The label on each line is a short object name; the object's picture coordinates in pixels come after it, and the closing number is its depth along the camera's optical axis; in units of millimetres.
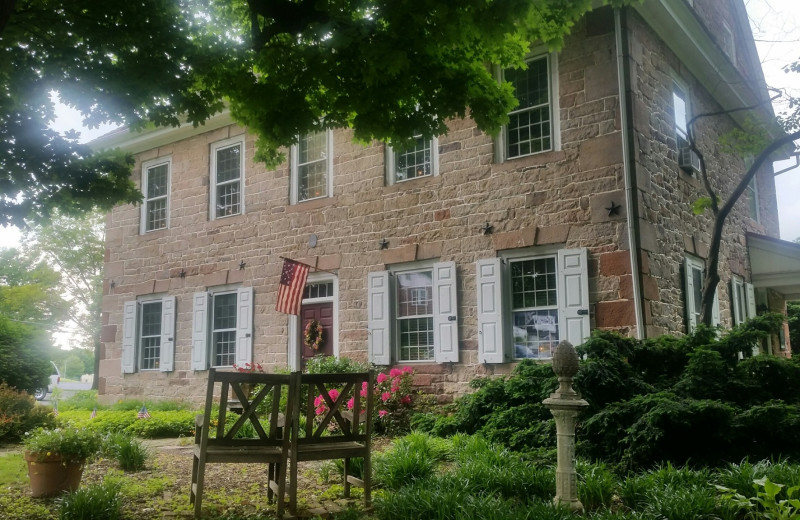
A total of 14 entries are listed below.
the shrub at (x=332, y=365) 10335
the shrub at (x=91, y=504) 4691
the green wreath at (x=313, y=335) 11688
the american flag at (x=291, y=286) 10695
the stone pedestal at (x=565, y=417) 4582
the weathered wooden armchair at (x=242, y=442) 4863
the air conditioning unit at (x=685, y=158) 10891
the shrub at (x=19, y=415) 9266
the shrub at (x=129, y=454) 6922
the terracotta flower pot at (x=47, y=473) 5633
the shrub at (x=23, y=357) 12805
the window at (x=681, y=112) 11070
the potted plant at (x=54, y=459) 5641
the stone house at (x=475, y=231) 9242
